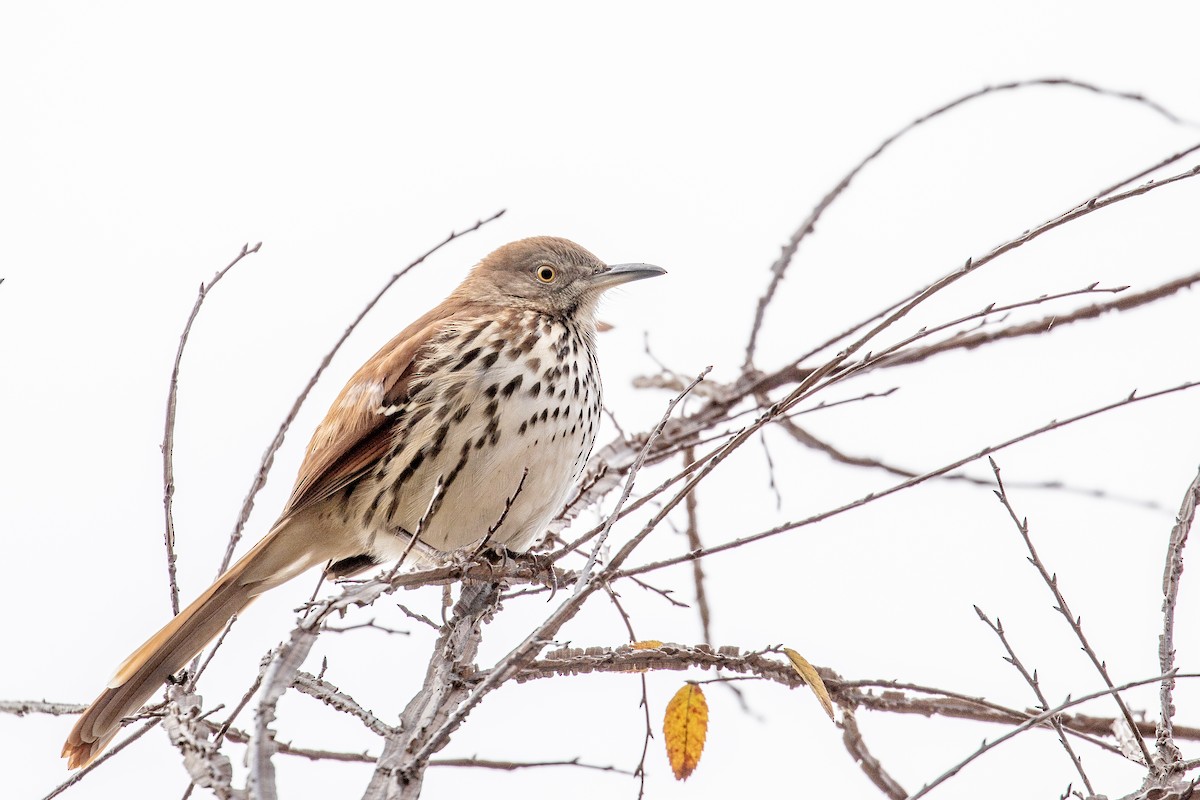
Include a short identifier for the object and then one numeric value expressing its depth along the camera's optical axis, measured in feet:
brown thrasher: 23.32
